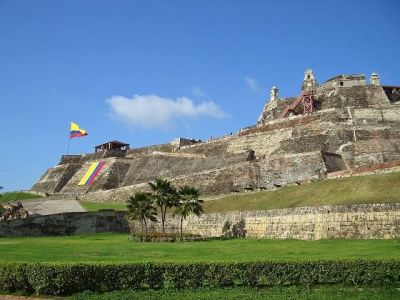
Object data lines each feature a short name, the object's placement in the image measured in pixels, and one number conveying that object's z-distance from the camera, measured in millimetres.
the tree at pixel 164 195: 37688
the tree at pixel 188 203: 36219
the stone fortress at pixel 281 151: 43031
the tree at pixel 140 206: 37938
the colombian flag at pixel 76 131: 75375
